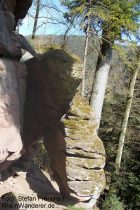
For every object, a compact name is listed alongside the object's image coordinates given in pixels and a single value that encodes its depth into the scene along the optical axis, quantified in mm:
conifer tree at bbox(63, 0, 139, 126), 12289
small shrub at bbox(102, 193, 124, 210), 14188
